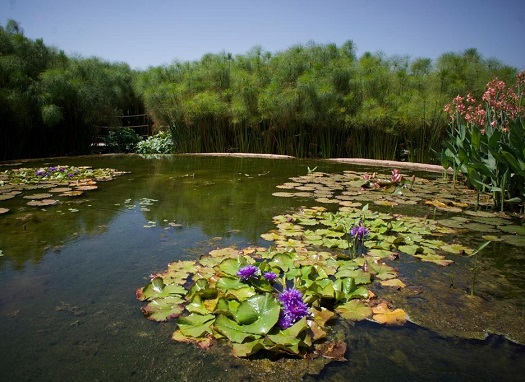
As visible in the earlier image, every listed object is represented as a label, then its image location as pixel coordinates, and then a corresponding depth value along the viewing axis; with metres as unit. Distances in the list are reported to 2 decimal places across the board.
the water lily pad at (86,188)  4.87
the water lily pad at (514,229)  2.98
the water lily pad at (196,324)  1.51
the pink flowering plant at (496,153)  3.31
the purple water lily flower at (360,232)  2.53
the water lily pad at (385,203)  4.13
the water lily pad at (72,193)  4.50
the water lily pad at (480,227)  3.09
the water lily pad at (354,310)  1.67
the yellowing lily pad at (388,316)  1.64
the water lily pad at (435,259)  2.35
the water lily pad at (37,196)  4.28
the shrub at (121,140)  12.31
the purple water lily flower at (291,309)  1.49
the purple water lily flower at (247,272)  1.80
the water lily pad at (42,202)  3.94
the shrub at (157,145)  12.22
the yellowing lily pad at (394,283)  2.00
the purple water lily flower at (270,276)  1.85
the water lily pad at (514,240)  2.72
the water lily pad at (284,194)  4.51
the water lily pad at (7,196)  4.17
